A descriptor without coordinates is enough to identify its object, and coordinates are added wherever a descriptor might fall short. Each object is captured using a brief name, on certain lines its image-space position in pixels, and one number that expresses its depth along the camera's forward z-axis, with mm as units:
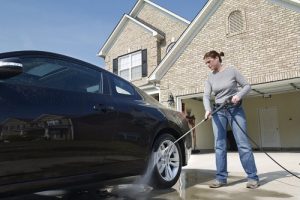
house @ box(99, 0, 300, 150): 11828
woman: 5074
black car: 3057
